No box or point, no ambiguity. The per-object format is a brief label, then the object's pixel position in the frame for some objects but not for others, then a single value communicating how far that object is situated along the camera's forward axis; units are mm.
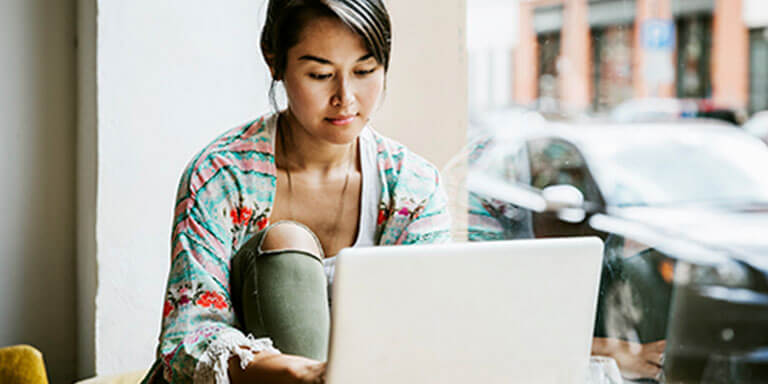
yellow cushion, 1606
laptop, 906
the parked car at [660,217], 1826
